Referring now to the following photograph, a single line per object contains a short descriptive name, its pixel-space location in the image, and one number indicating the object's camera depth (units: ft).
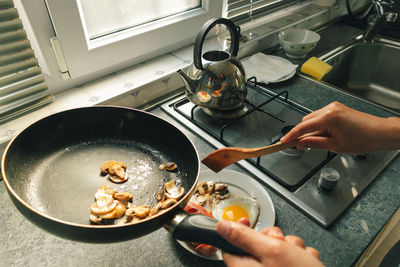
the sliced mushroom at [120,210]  1.89
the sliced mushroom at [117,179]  2.17
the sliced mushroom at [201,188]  2.24
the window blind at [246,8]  3.95
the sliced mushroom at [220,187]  2.25
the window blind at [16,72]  2.31
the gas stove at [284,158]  2.24
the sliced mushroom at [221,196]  2.22
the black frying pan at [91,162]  1.60
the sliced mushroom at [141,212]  1.85
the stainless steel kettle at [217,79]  2.64
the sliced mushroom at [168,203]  1.86
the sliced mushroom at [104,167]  2.23
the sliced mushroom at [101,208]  1.86
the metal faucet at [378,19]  4.33
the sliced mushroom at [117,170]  2.18
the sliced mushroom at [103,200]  1.92
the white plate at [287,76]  3.47
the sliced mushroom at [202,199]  2.18
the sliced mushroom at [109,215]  1.86
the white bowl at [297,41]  3.86
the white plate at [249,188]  2.08
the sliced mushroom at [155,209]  1.87
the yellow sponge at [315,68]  3.59
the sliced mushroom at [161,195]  2.03
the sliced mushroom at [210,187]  2.24
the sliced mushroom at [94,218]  1.85
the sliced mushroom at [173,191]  1.99
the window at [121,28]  2.65
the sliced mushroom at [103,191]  2.01
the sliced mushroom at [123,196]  2.00
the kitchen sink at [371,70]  4.48
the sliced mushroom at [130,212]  1.87
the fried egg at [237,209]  2.11
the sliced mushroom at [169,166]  2.25
